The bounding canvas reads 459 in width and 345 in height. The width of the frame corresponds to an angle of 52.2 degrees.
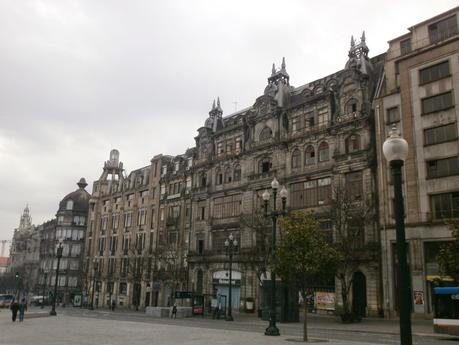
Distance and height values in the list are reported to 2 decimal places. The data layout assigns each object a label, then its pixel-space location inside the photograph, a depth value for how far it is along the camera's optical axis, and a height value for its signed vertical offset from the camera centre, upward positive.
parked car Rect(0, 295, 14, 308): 67.44 -2.86
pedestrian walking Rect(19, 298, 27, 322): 34.87 -2.31
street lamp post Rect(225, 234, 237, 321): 38.81 -2.13
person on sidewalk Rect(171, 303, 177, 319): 42.56 -2.53
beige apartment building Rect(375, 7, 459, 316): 36.25 +11.51
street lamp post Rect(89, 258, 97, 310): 74.65 +1.16
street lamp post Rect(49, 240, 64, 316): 46.38 +2.98
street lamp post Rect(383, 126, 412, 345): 8.16 +1.15
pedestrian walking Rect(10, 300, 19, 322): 34.09 -2.10
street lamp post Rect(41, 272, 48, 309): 92.39 +0.62
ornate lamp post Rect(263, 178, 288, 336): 23.42 -0.94
